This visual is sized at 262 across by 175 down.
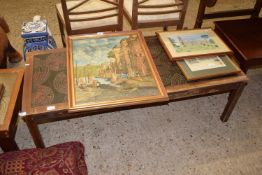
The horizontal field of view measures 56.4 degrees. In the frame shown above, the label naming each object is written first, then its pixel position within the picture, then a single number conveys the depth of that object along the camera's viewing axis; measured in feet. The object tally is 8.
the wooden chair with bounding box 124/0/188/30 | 6.45
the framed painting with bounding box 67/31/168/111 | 4.46
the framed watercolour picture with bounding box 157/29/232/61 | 5.52
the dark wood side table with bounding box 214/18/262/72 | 6.07
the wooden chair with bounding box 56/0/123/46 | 6.21
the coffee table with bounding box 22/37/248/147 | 4.49
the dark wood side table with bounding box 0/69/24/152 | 4.73
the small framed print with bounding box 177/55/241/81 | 5.15
